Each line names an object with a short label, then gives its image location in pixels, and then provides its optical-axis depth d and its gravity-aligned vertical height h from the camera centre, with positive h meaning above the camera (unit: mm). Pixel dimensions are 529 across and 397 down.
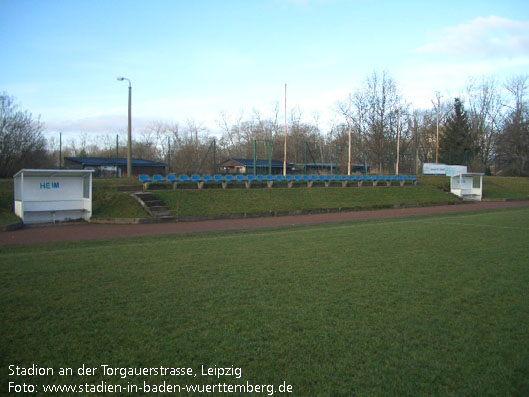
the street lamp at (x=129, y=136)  23750 +2542
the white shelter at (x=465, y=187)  31812 -266
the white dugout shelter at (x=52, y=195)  16656 -689
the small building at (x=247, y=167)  38500 +1381
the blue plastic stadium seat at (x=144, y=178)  22588 +103
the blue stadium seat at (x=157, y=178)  23112 +116
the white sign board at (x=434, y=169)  41500 +1425
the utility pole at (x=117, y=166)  31447 +998
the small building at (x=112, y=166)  31969 +1147
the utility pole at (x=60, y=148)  27984 +2080
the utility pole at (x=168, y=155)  31844 +1980
